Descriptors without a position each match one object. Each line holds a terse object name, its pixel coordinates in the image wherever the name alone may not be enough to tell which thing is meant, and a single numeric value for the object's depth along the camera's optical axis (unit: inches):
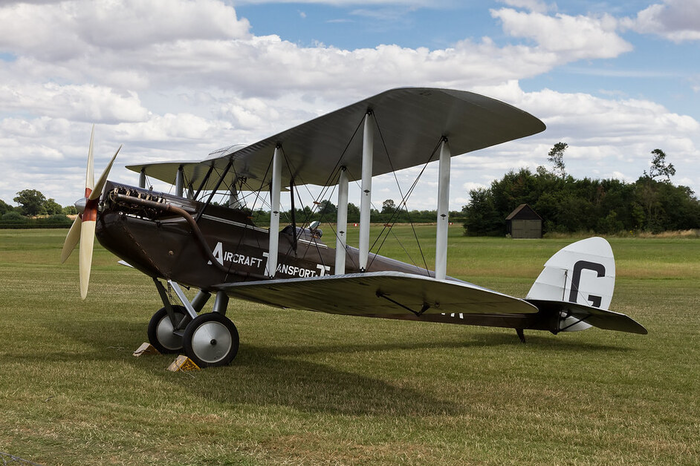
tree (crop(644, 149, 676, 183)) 3868.1
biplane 257.3
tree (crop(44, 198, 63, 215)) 4369.6
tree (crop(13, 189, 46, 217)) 4483.3
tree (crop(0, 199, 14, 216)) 4255.7
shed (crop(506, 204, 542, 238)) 2736.2
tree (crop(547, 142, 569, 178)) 4212.6
